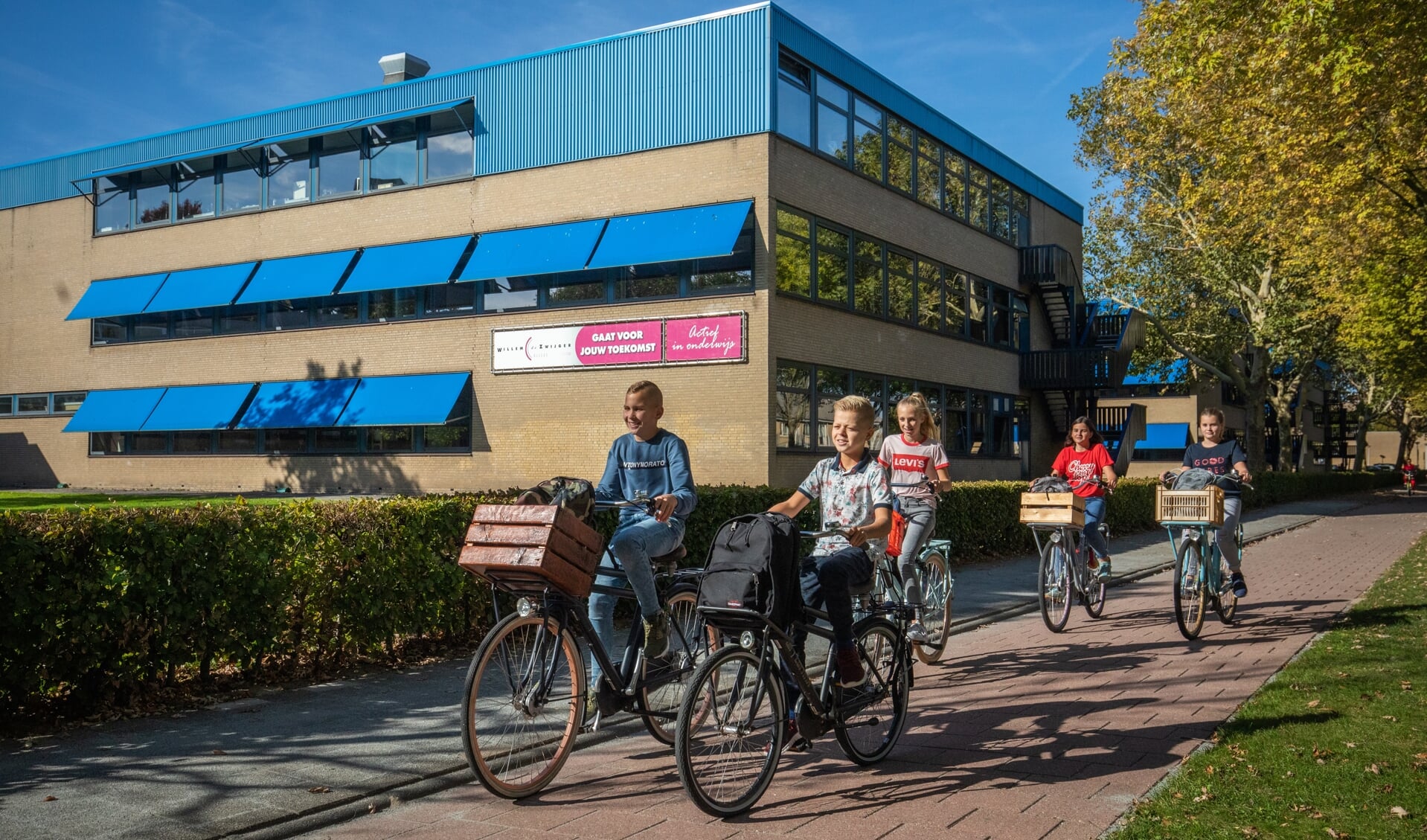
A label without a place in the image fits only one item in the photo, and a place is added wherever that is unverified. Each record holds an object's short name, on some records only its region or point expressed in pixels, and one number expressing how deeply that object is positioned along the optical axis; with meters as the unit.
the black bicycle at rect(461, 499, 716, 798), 4.83
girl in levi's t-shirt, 8.23
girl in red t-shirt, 10.64
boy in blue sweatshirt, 5.57
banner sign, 22.06
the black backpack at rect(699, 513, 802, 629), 4.71
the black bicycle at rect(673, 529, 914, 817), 4.57
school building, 22.36
